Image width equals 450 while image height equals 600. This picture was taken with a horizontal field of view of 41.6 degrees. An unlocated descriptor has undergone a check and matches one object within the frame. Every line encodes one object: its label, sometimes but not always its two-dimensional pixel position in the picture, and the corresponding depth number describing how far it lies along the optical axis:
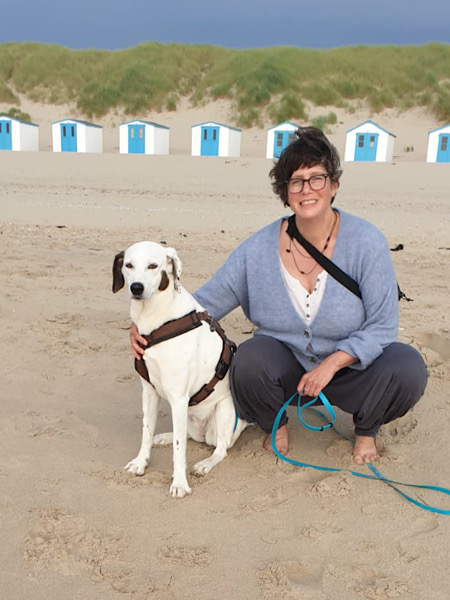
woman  3.00
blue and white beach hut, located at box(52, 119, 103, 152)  27.64
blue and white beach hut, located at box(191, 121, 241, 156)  26.20
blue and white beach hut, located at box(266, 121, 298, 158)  26.58
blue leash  2.80
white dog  2.75
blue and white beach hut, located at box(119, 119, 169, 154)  26.95
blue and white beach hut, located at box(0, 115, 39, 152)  27.67
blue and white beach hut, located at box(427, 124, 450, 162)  25.14
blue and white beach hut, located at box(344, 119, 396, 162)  25.31
